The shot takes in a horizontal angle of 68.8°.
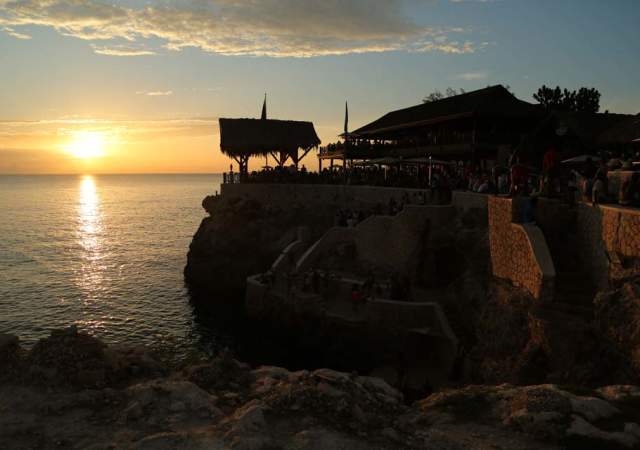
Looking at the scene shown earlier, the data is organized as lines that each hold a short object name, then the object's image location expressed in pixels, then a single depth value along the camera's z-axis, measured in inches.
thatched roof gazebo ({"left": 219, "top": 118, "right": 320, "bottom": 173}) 1534.2
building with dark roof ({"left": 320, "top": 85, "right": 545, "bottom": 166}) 1096.8
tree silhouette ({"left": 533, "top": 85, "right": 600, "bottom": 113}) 1856.5
